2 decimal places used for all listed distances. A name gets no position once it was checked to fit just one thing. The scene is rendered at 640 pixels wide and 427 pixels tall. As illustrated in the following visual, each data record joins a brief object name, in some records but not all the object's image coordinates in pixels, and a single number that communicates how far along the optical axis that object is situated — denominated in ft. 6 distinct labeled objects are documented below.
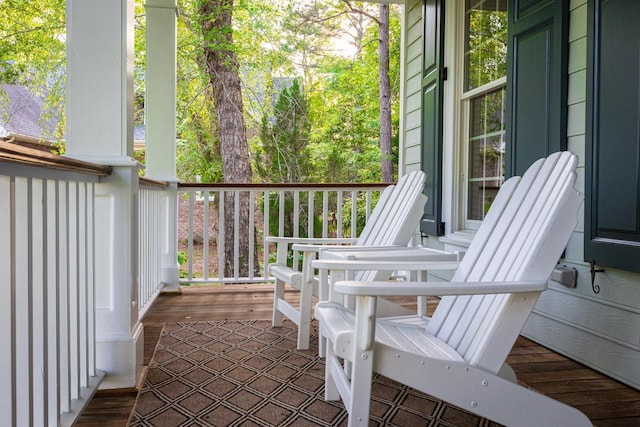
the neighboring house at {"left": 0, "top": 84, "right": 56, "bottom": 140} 33.29
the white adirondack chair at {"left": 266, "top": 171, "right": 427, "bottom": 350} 9.00
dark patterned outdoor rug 6.14
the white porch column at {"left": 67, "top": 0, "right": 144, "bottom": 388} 6.77
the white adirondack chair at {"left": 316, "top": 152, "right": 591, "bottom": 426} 4.59
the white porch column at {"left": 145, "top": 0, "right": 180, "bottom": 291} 13.37
